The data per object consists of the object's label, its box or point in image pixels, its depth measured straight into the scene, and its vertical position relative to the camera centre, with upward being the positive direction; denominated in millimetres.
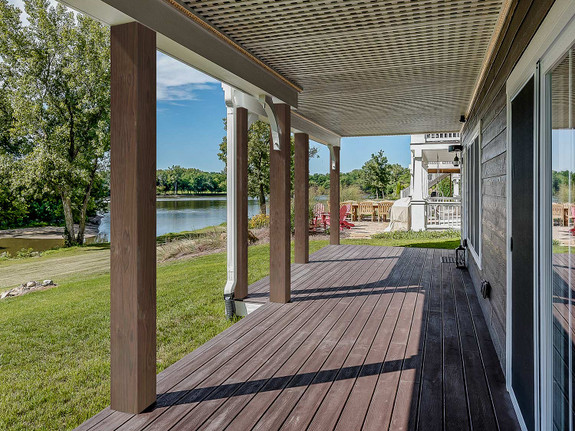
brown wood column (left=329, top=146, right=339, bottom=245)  8266 +407
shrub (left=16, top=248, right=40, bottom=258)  14546 -1640
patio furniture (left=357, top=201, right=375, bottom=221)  16906 -199
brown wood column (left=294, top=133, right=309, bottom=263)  6633 +40
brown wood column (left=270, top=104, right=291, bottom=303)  4352 -109
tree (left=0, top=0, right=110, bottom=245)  15211 +4171
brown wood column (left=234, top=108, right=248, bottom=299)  4457 +74
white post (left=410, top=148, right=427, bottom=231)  12352 +292
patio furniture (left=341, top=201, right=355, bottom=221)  16553 -235
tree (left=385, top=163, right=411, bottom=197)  32312 +2350
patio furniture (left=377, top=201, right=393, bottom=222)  16695 -162
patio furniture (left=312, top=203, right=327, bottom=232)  13033 -391
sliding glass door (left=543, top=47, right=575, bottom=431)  1296 -143
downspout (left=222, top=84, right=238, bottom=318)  4418 -17
